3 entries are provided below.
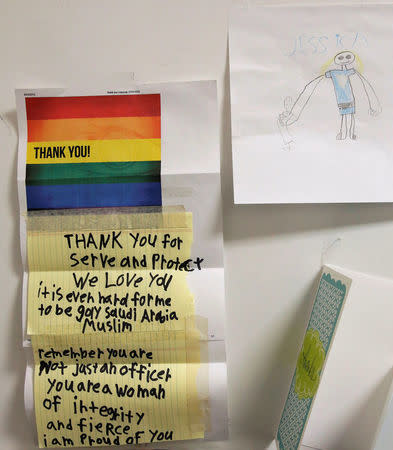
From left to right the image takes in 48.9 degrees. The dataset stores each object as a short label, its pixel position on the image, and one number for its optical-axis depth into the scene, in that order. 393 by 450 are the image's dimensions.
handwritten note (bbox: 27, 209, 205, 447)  0.62
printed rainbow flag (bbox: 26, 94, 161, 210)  0.61
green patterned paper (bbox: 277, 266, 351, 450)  0.54
